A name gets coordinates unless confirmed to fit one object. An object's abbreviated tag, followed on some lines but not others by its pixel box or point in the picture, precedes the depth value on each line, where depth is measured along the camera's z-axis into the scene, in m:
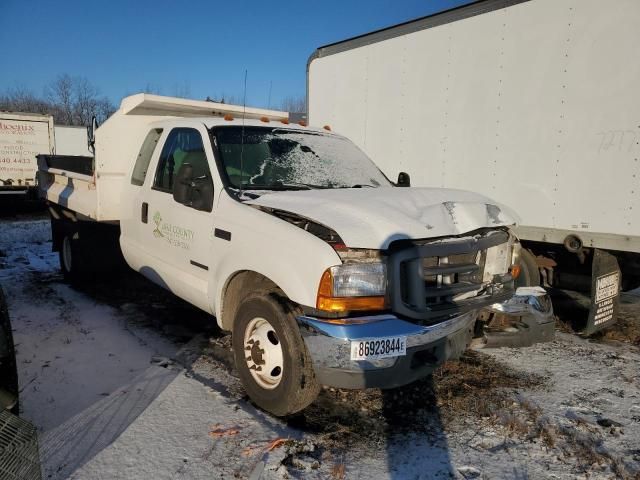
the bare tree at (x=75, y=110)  51.03
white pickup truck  2.80
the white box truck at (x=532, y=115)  4.19
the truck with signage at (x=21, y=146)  16.11
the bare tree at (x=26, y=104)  51.53
